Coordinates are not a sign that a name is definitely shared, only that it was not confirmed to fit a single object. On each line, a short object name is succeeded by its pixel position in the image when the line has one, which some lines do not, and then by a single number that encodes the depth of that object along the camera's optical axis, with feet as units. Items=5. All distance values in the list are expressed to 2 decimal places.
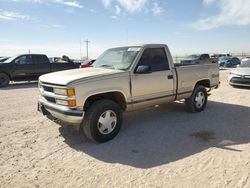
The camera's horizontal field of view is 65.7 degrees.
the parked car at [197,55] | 61.00
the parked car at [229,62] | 77.71
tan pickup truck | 11.66
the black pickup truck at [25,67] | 35.52
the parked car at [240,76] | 28.02
